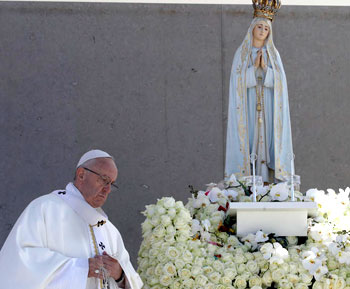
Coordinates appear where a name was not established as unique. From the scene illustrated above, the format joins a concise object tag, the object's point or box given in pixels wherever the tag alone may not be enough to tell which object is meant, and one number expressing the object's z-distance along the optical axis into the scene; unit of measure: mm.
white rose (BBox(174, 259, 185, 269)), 8932
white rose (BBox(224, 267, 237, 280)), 8892
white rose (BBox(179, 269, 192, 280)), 8892
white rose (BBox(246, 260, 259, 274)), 9020
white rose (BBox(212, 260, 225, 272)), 8967
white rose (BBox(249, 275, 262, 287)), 8921
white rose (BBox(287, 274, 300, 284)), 8921
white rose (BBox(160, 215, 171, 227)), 9148
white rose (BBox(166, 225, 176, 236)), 9113
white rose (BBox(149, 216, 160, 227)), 9200
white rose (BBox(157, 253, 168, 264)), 9020
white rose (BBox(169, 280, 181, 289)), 8880
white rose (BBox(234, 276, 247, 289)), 8880
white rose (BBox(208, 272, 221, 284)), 8868
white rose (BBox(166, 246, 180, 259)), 8985
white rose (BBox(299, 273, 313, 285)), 8915
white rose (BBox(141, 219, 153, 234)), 9287
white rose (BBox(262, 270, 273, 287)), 8967
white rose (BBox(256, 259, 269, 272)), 9055
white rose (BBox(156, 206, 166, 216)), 9228
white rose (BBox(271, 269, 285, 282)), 8950
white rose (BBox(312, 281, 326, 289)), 8907
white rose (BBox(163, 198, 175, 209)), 9253
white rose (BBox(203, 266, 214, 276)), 8956
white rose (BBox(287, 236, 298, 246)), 9532
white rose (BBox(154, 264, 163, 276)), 8994
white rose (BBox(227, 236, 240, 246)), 9385
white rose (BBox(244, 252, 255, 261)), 9124
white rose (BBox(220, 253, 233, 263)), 9066
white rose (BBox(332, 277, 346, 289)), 8868
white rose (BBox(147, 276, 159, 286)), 9026
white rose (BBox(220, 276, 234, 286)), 8863
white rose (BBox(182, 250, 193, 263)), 8973
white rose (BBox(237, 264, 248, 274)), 8991
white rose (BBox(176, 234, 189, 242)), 9124
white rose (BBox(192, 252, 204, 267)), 8979
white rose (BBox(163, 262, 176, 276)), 8915
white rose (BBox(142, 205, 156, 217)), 9328
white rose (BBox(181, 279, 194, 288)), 8857
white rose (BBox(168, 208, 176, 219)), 9200
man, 8269
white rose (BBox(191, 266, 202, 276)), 8898
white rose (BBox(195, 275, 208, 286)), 8845
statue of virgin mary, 11435
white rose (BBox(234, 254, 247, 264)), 9049
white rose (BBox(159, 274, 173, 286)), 8903
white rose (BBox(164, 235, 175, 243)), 9090
